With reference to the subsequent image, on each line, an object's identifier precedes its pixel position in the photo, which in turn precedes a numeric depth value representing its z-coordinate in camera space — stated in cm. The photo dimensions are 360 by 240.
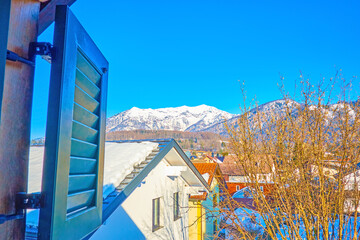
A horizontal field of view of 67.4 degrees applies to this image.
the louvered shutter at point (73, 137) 105
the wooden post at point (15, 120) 105
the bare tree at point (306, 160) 367
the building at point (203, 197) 916
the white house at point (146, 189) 385
